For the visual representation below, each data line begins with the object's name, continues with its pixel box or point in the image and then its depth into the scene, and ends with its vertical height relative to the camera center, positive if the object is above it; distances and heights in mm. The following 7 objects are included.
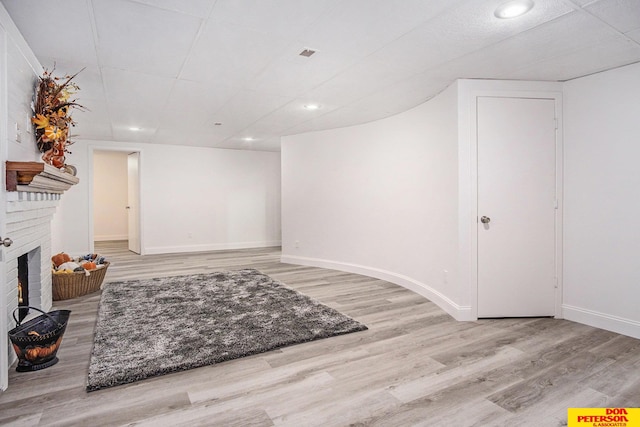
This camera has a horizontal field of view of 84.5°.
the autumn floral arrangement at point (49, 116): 2822 +785
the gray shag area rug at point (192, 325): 2424 -1020
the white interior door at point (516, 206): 3332 +18
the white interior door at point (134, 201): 7381 +198
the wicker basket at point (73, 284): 3875 -829
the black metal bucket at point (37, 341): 2248 -840
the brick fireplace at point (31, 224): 2178 -100
